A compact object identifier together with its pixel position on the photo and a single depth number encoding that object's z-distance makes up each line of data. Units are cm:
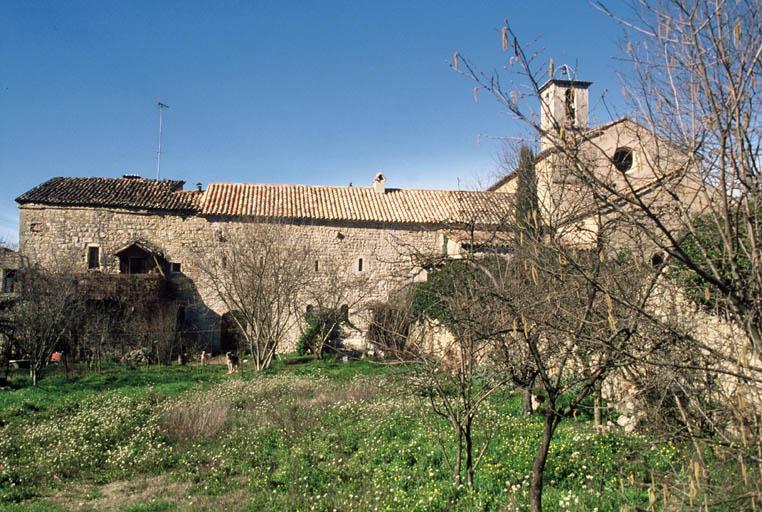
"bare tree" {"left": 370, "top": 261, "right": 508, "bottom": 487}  625
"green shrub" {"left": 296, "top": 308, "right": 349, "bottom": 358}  2220
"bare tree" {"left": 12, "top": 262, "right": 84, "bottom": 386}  1592
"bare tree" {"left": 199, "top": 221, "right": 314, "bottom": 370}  1903
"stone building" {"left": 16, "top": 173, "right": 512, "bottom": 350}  2491
